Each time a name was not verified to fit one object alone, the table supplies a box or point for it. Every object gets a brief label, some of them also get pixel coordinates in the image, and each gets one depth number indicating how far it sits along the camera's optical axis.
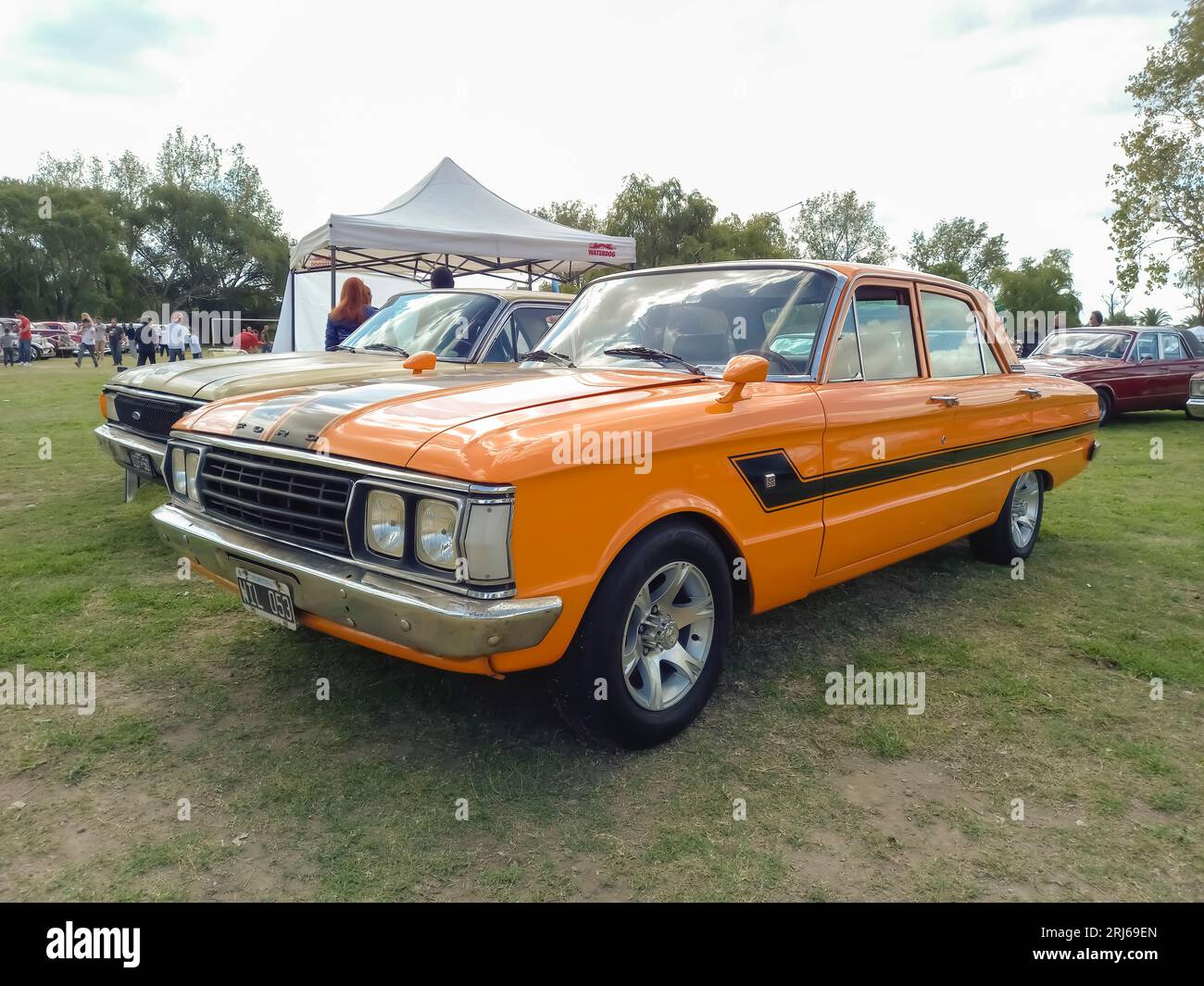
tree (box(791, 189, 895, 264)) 70.38
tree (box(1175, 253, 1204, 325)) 23.98
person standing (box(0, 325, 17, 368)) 24.83
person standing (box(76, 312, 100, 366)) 26.34
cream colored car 5.06
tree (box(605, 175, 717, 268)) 46.41
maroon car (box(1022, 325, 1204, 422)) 12.02
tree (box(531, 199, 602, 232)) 49.56
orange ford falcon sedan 2.34
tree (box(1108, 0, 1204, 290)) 23.17
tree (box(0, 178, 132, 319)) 46.53
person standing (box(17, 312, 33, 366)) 25.25
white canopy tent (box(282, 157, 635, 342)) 10.27
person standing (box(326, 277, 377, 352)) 7.27
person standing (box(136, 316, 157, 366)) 21.06
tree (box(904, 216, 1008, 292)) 78.81
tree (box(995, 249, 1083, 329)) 64.06
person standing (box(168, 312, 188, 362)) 15.41
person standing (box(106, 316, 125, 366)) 22.37
